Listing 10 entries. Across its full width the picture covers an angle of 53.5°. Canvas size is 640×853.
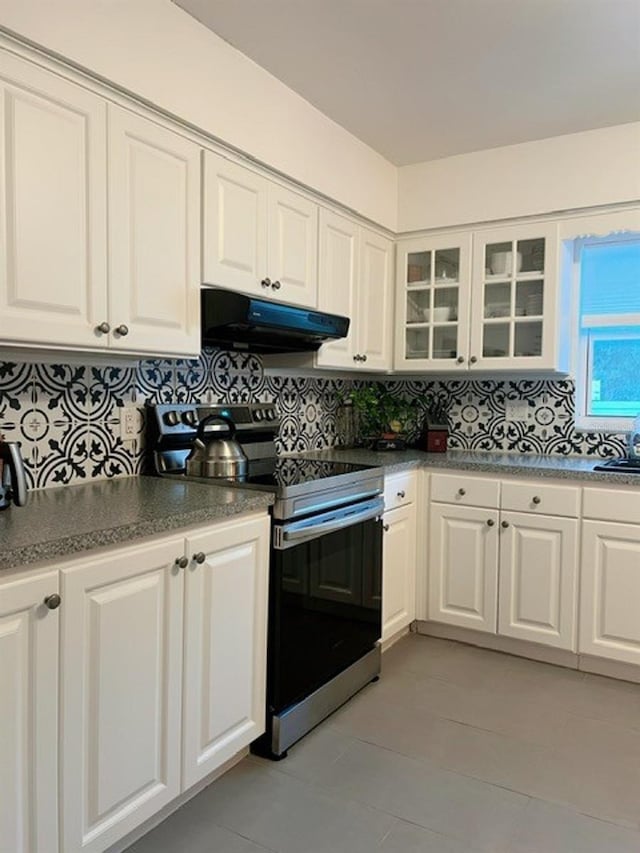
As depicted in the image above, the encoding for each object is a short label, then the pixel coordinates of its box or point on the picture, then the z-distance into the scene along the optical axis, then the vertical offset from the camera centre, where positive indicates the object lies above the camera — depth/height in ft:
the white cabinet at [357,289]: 9.41 +1.73
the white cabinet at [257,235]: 7.23 +2.01
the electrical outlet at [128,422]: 7.54 -0.33
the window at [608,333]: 10.50 +1.15
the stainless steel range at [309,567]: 6.91 -2.04
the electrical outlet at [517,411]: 11.16 -0.19
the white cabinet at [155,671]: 4.81 -2.40
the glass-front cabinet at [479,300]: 10.04 +1.66
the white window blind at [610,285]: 10.46 +1.96
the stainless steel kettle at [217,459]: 7.52 -0.76
